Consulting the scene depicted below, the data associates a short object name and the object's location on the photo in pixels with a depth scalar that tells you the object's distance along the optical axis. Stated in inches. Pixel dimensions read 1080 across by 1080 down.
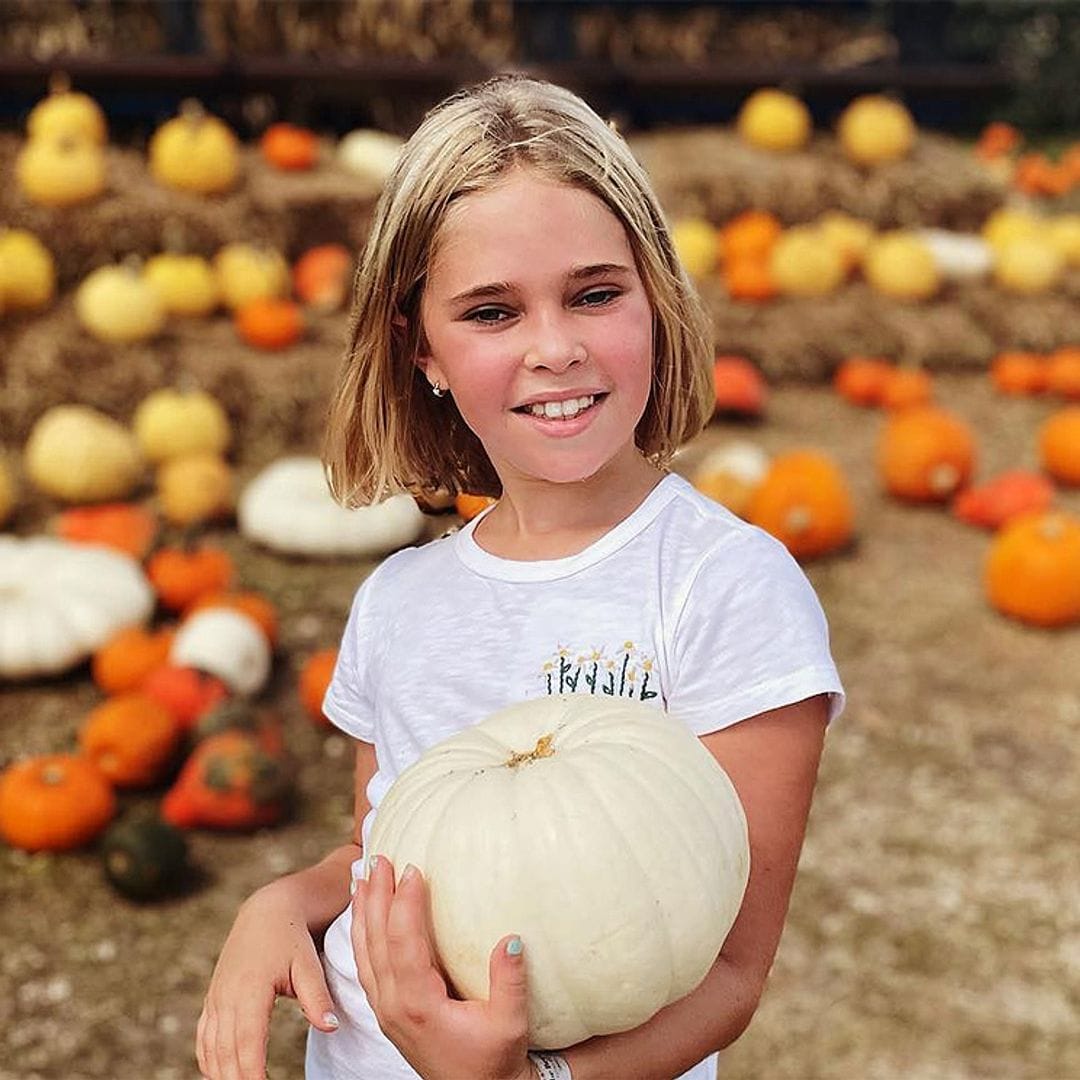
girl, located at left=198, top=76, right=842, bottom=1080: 68.6
